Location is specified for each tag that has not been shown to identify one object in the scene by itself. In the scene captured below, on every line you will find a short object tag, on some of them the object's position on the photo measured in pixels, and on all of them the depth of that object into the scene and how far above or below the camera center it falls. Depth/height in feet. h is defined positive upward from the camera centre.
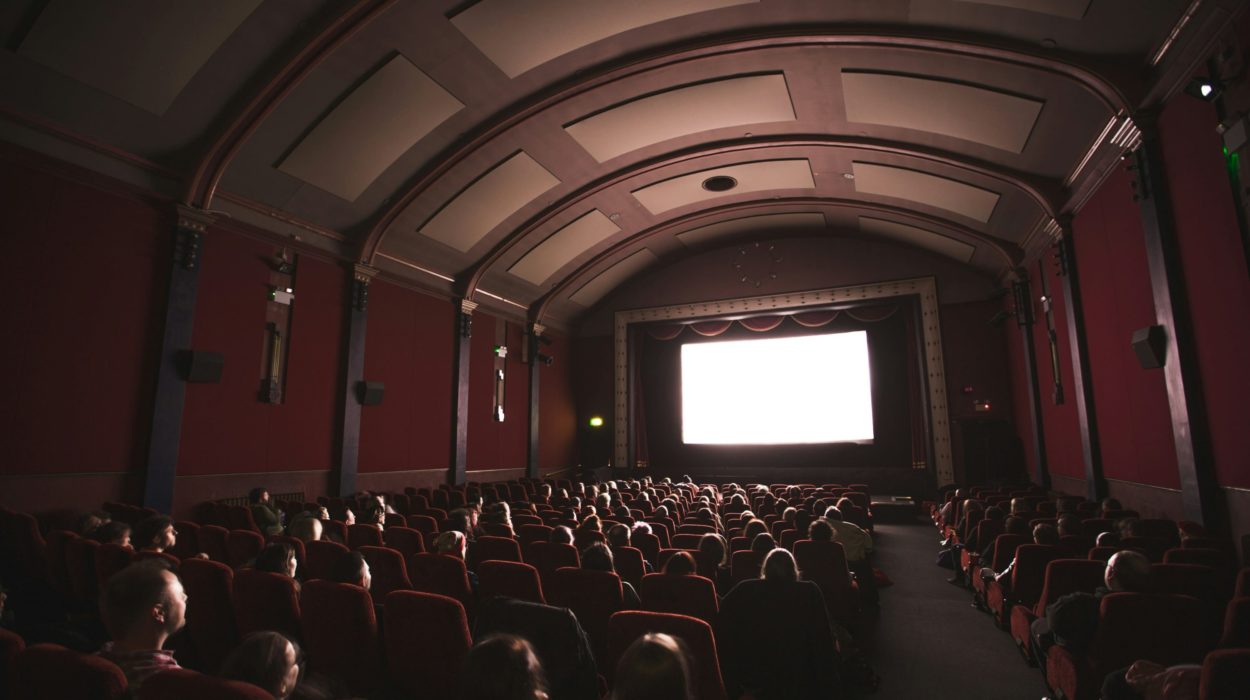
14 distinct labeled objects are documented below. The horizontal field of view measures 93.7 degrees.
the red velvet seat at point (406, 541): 15.95 -2.55
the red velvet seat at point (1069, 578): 11.80 -2.68
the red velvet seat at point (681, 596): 10.27 -2.63
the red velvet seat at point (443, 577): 11.80 -2.63
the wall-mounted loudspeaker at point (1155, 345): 20.07 +3.36
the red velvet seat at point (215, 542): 14.80 -2.40
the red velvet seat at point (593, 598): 10.60 -2.75
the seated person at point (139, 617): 6.45 -1.87
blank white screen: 48.93 +4.71
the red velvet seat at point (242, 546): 14.10 -2.38
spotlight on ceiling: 15.81 +9.54
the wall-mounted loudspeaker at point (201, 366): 24.95 +3.46
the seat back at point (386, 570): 12.44 -2.62
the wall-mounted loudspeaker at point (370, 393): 33.81 +3.07
